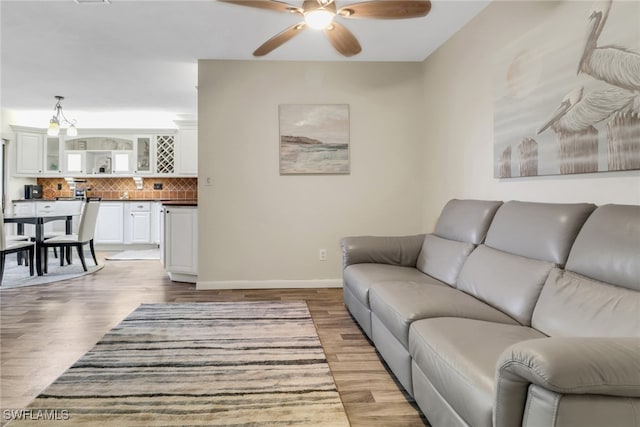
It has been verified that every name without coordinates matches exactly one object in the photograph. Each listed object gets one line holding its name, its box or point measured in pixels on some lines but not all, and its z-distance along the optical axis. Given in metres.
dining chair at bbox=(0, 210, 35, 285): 4.43
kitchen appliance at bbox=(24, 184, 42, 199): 7.33
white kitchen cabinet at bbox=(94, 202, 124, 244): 7.50
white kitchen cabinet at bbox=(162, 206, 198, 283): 4.60
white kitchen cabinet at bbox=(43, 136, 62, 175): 7.56
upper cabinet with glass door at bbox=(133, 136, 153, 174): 7.71
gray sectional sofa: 1.03
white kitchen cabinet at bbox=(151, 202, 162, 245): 7.54
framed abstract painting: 4.35
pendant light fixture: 5.38
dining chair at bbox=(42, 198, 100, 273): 5.11
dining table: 4.73
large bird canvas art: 1.84
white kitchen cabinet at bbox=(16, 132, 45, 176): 7.17
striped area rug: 1.83
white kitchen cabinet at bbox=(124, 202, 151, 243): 7.54
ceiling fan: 2.27
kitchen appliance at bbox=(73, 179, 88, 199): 7.90
